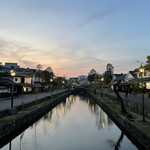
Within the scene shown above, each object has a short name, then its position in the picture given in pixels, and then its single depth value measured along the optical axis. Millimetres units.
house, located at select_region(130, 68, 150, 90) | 32344
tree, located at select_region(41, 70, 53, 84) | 62281
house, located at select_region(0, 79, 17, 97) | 31975
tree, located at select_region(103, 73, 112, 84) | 73438
